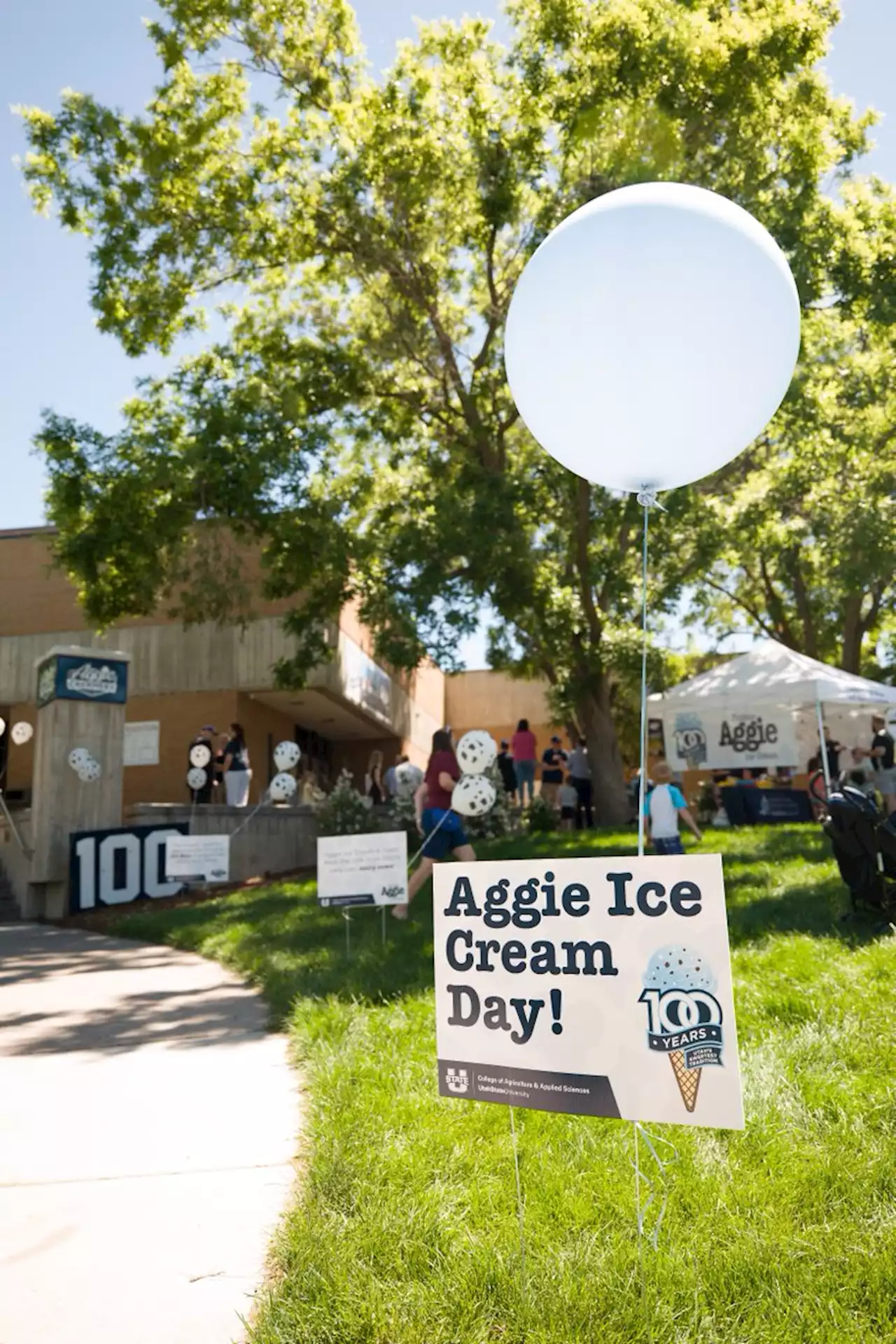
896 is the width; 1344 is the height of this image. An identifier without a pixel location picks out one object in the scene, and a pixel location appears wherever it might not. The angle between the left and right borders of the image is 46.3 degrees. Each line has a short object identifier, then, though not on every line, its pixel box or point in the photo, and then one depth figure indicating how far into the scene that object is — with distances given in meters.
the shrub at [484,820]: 17.67
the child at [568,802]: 19.28
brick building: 24.86
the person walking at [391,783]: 21.15
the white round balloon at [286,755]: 17.42
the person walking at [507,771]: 21.33
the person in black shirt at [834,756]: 19.23
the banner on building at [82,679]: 16.09
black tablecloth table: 17.25
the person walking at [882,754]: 12.84
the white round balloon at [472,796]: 9.76
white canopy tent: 15.40
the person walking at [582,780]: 19.77
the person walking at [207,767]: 19.09
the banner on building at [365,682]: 25.83
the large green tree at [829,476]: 17.80
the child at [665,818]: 10.52
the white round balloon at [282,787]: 16.81
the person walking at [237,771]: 19.58
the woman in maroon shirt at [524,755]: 20.36
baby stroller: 7.04
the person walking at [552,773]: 20.31
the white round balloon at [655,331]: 3.60
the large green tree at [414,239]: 15.65
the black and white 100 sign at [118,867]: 15.09
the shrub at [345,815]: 17.86
